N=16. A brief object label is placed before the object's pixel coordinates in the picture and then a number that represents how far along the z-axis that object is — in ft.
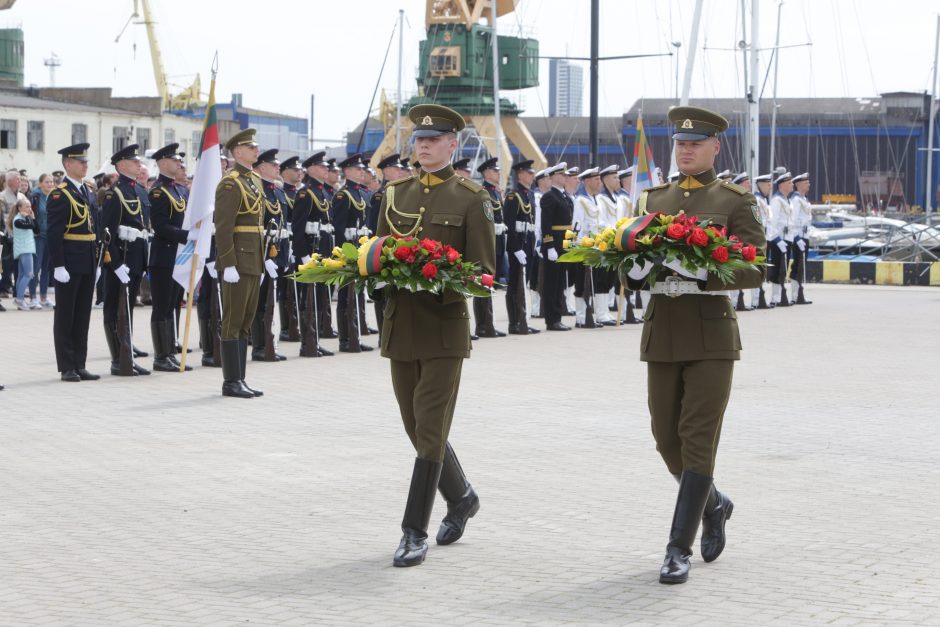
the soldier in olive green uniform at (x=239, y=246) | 42.12
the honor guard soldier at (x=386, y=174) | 59.47
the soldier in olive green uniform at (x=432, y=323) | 22.72
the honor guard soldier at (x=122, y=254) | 46.70
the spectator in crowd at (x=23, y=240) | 73.72
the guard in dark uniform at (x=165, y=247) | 48.26
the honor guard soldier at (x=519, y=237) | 63.52
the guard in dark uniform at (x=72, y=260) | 45.01
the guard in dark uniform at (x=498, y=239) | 61.77
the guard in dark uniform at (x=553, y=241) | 66.03
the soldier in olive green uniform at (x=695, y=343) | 21.93
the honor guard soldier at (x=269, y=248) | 49.29
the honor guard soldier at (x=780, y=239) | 81.92
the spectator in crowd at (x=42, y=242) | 74.69
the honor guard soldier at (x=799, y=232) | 83.30
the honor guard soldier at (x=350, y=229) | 54.13
